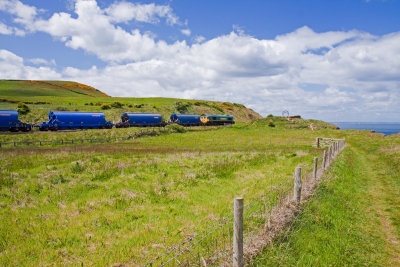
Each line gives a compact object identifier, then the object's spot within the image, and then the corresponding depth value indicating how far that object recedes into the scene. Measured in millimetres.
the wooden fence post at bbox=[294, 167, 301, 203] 8414
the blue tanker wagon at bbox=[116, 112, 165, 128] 56234
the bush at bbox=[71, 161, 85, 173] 15746
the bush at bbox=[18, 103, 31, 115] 54375
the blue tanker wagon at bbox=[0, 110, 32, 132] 40219
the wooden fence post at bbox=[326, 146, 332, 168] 15648
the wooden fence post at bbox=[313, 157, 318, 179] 10930
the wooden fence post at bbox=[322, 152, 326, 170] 13680
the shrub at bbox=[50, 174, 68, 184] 13570
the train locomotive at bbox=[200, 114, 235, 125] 76506
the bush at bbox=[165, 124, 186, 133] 55312
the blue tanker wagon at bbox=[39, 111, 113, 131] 45547
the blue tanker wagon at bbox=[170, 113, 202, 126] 68750
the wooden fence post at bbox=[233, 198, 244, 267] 4789
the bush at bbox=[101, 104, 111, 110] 74875
